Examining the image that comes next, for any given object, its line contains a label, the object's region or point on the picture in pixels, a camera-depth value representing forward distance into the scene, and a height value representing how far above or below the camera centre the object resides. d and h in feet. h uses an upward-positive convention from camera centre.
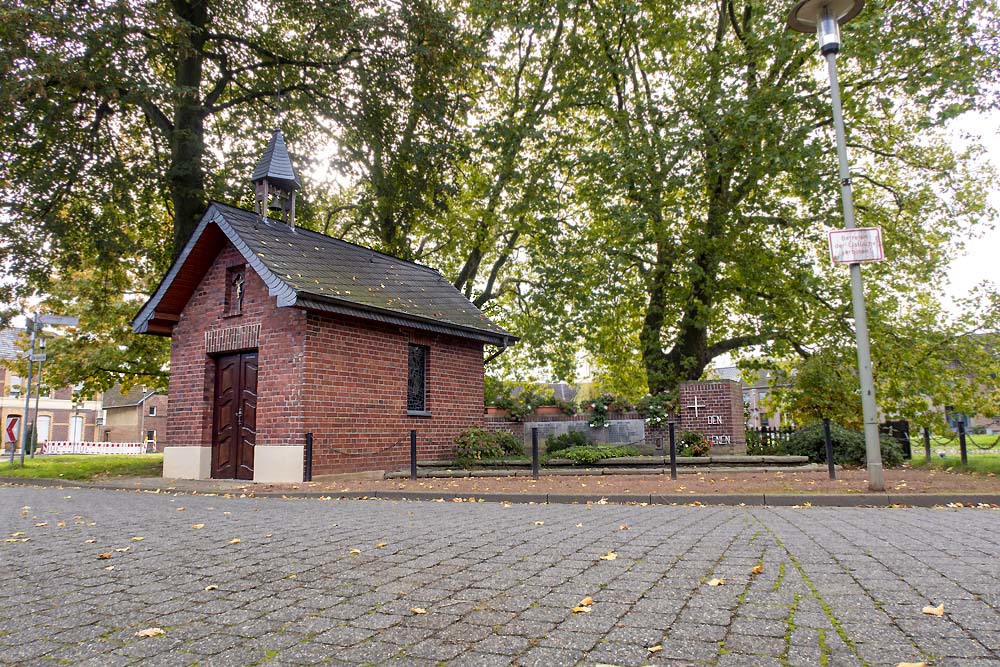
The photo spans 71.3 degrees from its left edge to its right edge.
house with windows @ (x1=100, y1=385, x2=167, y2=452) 209.77 +0.72
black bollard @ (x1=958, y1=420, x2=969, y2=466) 44.60 -2.09
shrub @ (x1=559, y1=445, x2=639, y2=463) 48.57 -2.84
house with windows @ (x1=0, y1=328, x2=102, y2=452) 179.93 +1.29
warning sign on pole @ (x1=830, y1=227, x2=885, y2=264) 30.50 +7.19
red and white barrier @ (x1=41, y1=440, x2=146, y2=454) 120.37 -5.15
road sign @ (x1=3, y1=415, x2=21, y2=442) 64.49 -0.81
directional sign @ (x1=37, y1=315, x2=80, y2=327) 55.52 +7.91
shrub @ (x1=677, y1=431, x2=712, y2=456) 52.90 -2.48
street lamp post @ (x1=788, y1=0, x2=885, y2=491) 30.63 +11.41
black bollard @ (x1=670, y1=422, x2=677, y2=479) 40.32 -2.96
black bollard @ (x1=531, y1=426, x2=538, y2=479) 40.68 -2.29
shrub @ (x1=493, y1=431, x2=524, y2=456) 56.29 -2.39
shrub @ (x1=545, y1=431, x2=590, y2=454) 56.18 -2.25
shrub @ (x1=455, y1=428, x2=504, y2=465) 53.26 -2.43
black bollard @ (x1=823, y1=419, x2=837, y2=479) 37.81 -1.98
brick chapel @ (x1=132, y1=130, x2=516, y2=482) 44.32 +4.53
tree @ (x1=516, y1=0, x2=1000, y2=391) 55.77 +21.28
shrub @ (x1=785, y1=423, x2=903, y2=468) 48.75 -2.61
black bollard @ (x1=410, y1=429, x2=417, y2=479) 42.19 -2.40
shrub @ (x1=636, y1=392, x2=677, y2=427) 57.31 +0.37
